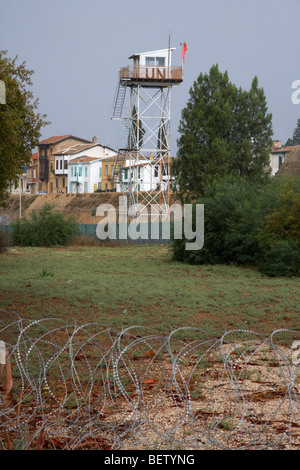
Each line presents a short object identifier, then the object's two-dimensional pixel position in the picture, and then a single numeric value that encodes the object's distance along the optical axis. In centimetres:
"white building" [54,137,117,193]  9388
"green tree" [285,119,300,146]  12194
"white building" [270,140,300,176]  9107
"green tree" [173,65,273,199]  5041
